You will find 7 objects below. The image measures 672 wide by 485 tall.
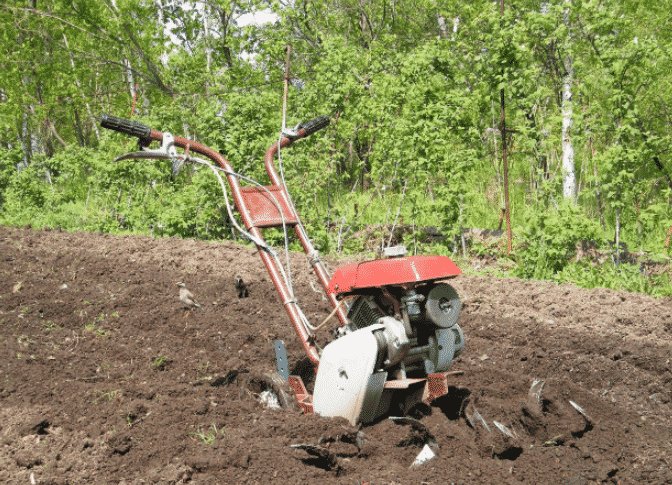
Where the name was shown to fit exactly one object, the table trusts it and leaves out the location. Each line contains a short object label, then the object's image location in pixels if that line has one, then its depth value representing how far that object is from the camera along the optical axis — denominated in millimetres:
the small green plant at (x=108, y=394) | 3176
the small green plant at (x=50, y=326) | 4252
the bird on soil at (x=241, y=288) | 5156
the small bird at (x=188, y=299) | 4752
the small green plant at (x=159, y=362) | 3705
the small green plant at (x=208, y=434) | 2774
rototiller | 2607
